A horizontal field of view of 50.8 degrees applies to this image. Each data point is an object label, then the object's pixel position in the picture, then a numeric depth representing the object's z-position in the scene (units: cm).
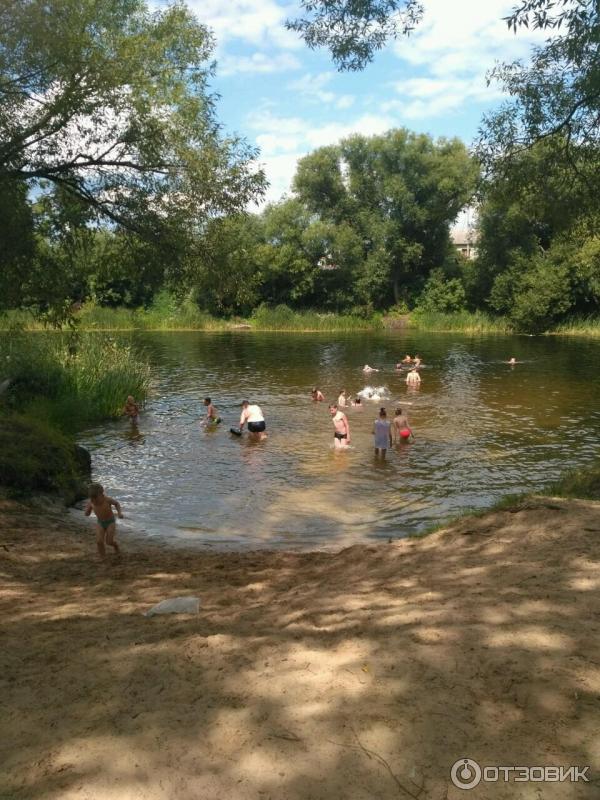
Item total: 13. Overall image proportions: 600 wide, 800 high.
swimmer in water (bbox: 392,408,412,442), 1967
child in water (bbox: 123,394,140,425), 2247
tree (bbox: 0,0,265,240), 1220
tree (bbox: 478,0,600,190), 1040
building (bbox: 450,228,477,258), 7550
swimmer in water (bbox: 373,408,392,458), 1797
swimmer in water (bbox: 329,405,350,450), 1894
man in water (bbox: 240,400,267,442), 2095
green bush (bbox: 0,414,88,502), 1209
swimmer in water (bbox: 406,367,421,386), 3184
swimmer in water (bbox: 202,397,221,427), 2309
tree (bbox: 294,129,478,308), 7281
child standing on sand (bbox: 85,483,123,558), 988
